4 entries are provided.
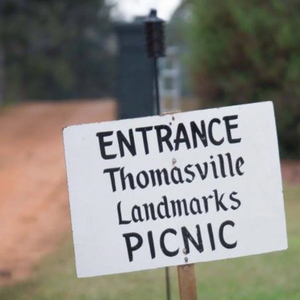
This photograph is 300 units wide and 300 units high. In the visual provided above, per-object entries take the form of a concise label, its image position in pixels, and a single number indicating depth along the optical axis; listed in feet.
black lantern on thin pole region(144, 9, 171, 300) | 28.32
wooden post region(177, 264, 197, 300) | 21.38
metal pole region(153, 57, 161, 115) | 27.15
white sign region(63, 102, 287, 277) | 20.77
